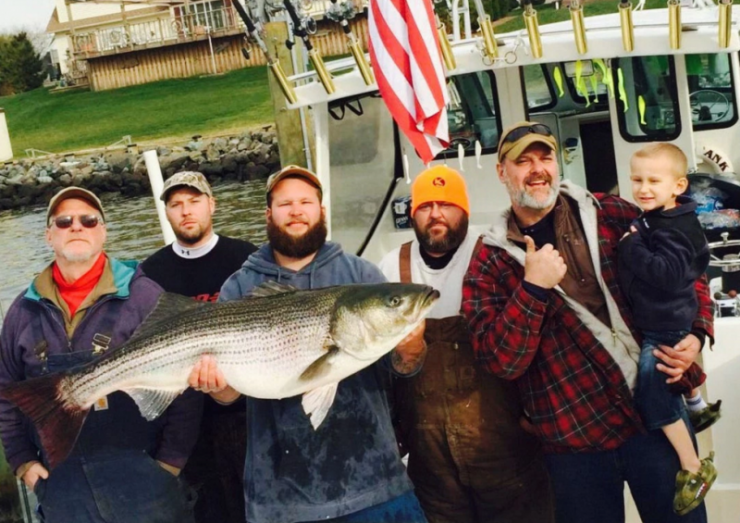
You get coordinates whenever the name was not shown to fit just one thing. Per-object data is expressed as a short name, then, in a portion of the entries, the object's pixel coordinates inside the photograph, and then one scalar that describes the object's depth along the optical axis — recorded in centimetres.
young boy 369
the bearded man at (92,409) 409
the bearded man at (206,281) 490
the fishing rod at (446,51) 637
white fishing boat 636
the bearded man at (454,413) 422
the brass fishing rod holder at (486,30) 625
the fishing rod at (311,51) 648
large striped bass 360
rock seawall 3328
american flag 550
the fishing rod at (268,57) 663
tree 6309
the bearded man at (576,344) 387
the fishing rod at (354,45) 631
